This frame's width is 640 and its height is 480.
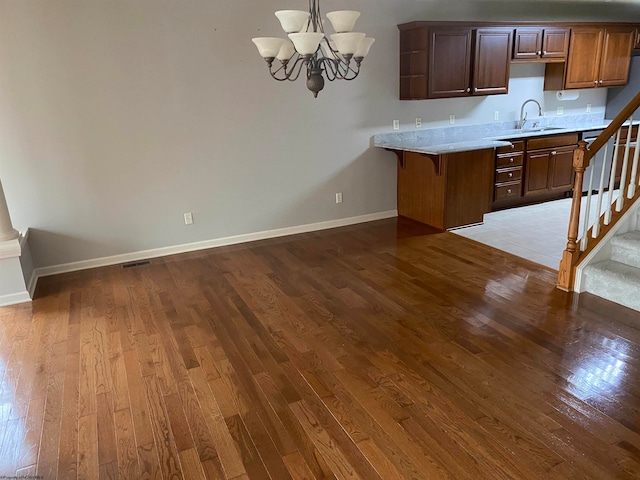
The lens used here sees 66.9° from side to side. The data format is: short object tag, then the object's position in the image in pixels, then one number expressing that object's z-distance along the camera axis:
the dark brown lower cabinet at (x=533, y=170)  5.75
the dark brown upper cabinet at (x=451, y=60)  5.18
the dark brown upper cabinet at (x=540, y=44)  5.67
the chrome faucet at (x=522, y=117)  6.39
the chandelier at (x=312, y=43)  2.50
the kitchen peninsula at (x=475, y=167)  5.09
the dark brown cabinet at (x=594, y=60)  6.10
